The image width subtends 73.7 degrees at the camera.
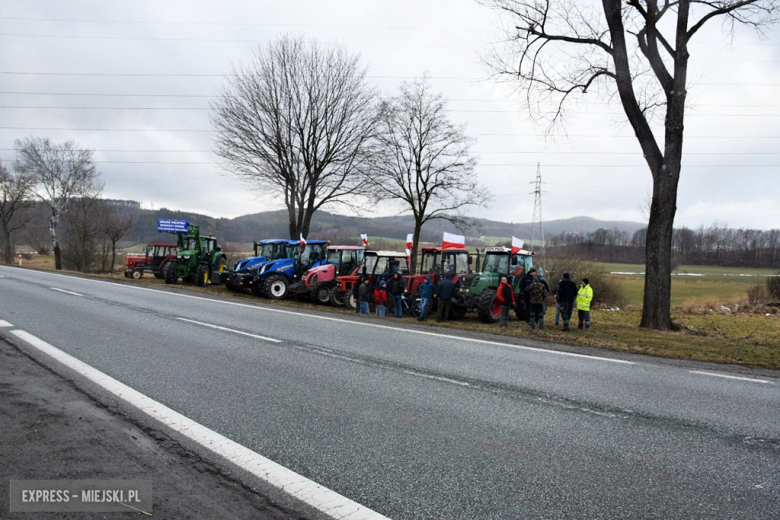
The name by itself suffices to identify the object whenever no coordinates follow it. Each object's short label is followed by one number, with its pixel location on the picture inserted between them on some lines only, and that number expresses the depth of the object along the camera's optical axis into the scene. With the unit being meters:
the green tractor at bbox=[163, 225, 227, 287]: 27.08
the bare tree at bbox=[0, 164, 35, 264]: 52.47
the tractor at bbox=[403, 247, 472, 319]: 16.91
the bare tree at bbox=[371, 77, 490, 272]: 27.53
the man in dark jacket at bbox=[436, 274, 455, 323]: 14.76
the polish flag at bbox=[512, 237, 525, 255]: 16.19
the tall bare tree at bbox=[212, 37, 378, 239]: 28.28
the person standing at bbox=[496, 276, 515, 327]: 13.66
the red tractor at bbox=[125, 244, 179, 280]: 33.66
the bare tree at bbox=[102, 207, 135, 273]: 49.56
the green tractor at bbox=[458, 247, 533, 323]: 15.26
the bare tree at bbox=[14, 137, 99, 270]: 47.31
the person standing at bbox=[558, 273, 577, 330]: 14.60
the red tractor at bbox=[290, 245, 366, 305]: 19.44
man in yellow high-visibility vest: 14.73
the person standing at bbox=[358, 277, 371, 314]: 17.05
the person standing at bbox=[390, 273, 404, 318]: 16.39
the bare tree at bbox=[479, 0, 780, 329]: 13.54
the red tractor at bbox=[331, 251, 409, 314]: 17.94
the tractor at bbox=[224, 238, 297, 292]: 21.41
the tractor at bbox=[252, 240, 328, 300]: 20.48
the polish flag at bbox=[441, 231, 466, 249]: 17.27
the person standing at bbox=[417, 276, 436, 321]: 15.34
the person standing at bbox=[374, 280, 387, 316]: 16.75
